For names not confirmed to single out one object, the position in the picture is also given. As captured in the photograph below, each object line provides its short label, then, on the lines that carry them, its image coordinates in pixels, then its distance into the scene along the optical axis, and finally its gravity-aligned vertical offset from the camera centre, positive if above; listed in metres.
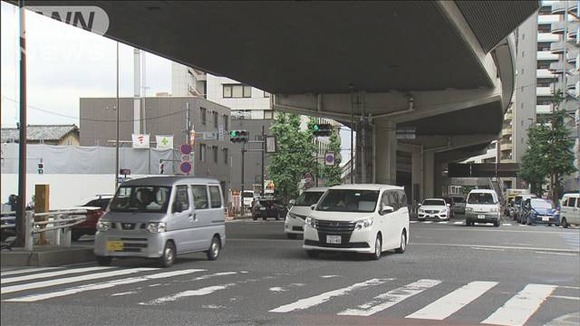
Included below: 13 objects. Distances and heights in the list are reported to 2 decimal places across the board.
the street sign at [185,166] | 26.61 +0.51
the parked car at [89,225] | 21.02 -1.60
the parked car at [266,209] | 43.28 -2.18
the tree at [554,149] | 60.91 +2.87
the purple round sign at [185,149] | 26.95 +1.25
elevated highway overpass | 19.77 +5.39
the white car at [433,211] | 41.84 -2.26
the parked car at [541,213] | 40.50 -2.28
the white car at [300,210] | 21.38 -1.09
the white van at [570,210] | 36.69 -1.93
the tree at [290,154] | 60.03 +2.31
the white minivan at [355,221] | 15.45 -1.11
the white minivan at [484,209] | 34.38 -1.73
